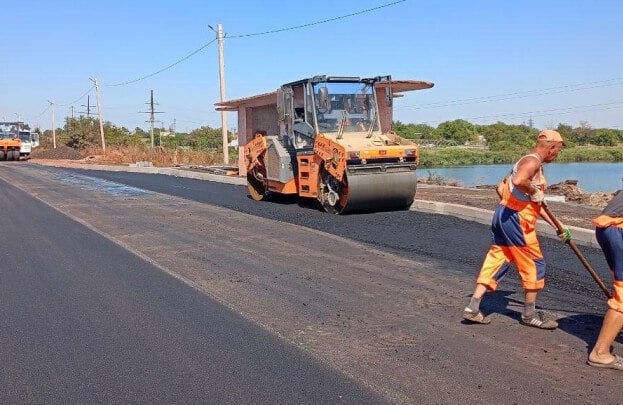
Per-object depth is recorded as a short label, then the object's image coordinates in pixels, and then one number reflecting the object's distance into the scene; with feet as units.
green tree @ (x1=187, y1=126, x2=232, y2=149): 249.14
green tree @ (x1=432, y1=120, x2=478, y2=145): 189.98
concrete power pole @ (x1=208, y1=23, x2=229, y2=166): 98.04
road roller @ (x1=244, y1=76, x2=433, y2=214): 38.52
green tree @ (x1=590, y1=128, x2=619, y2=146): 154.61
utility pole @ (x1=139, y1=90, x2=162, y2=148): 222.26
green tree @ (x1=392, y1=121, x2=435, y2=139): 189.98
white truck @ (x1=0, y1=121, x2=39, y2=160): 150.00
